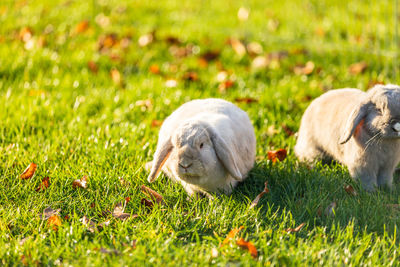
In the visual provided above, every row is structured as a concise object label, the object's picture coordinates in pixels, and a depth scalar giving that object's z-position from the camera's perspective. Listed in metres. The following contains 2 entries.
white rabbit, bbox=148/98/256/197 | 6.05
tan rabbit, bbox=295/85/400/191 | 6.26
